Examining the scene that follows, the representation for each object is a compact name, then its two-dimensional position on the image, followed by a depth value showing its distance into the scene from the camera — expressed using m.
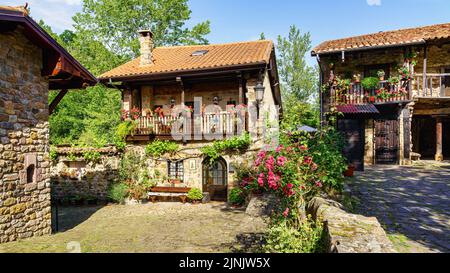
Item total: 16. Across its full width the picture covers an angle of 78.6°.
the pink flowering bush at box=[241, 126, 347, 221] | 5.50
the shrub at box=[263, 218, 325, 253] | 4.61
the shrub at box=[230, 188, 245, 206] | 10.99
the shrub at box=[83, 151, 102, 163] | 12.70
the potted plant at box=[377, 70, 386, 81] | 13.82
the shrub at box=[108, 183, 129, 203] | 12.20
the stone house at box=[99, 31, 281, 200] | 11.45
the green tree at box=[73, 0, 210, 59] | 21.84
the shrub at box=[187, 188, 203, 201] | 11.64
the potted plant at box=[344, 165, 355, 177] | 9.19
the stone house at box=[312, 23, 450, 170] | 13.48
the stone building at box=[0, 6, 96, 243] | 6.24
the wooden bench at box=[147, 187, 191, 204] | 11.81
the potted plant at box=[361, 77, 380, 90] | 14.06
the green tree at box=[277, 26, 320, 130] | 28.13
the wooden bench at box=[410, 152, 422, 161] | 13.86
